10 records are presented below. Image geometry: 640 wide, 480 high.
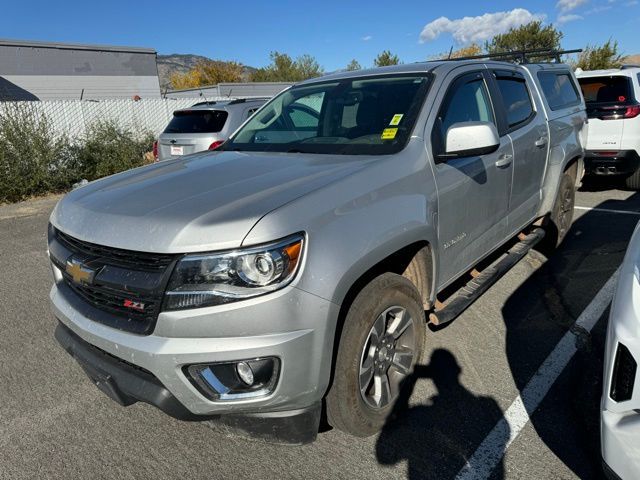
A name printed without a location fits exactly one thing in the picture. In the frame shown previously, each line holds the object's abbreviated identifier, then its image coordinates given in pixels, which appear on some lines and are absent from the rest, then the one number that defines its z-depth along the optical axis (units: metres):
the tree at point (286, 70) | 49.50
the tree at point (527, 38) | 33.62
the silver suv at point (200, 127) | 7.56
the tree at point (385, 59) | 36.78
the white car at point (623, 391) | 1.66
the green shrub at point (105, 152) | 10.84
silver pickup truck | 1.87
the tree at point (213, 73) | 55.47
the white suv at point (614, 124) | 7.13
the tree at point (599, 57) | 26.48
